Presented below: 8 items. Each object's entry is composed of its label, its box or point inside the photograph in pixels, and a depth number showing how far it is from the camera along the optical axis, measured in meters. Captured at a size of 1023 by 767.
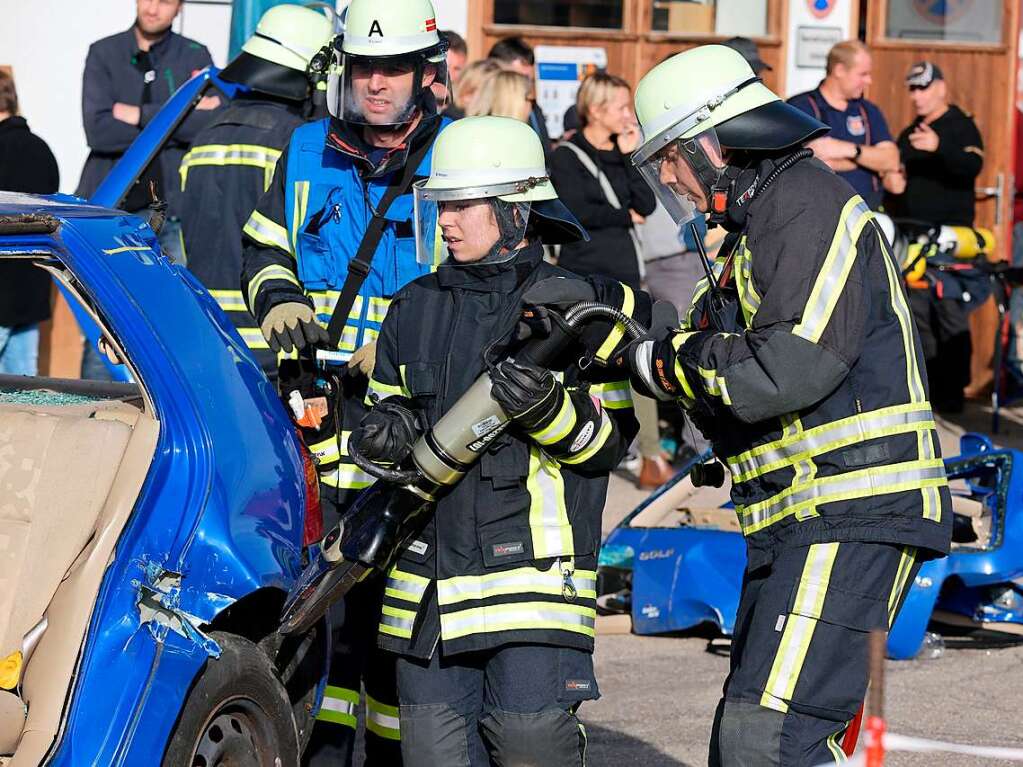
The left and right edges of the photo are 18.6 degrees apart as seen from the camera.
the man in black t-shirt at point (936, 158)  19.26
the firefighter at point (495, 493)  6.83
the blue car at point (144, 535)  6.19
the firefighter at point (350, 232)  8.42
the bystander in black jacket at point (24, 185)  14.29
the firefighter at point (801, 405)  6.37
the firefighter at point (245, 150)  10.42
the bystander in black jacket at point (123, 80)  15.35
